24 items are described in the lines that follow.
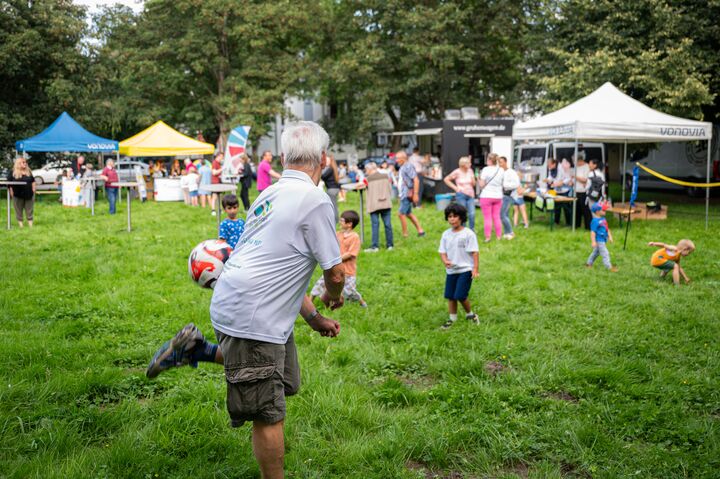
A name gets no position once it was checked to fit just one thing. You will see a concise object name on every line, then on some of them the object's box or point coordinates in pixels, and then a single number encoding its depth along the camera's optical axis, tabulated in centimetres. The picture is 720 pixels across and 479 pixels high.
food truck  1941
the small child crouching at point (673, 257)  866
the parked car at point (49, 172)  2795
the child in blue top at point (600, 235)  948
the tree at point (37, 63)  2517
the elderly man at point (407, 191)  1279
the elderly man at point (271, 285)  297
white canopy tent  1369
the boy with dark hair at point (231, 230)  635
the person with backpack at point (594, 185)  1384
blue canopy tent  2109
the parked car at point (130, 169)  2814
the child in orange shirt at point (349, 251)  729
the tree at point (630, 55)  1756
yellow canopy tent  2003
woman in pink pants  1259
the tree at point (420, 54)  3105
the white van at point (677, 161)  2323
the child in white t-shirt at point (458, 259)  671
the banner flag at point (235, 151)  1563
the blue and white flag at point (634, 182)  1091
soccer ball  427
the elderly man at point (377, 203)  1159
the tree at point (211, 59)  3128
